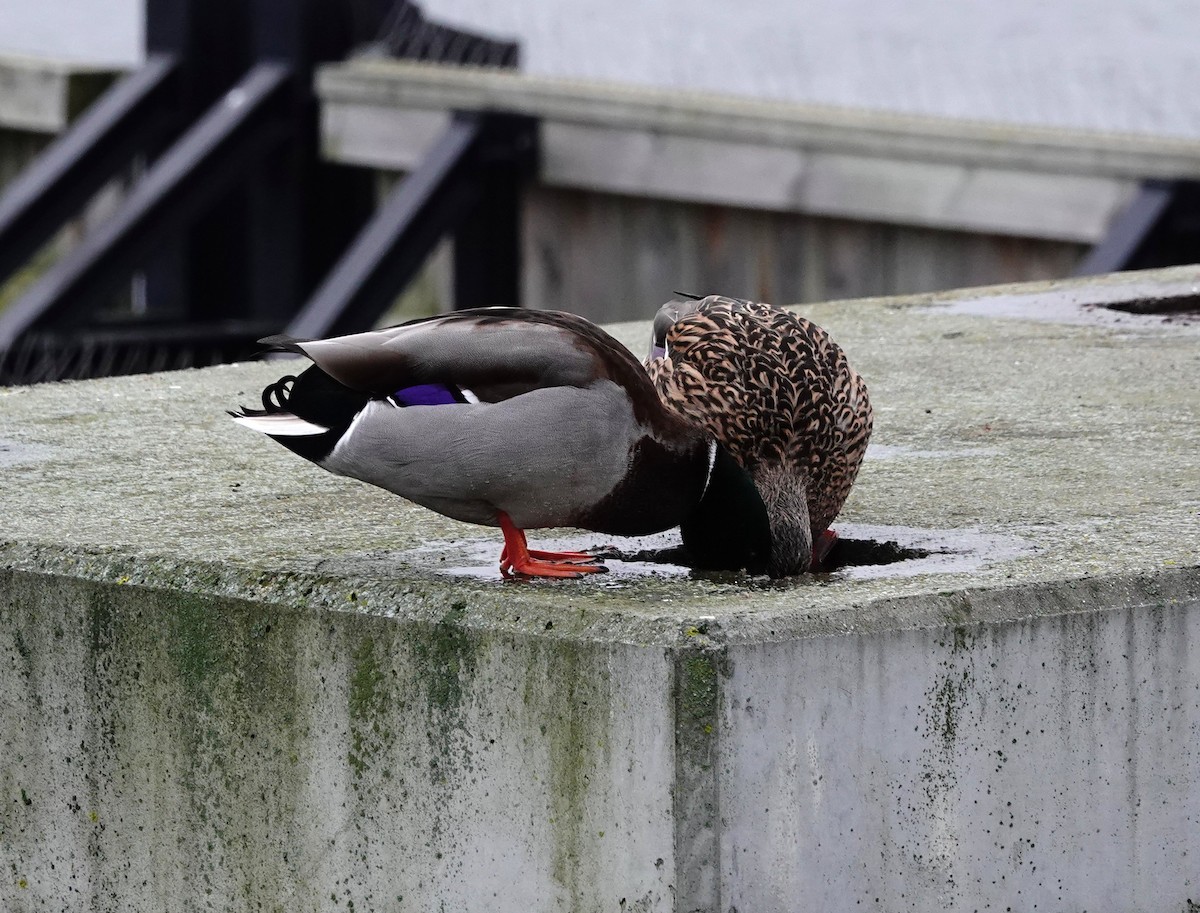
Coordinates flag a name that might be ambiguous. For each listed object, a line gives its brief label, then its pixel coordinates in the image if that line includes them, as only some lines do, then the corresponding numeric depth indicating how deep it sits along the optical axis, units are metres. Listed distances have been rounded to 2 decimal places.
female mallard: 6.62
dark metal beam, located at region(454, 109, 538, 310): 21.53
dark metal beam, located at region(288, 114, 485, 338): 19.87
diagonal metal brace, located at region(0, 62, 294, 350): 21.75
